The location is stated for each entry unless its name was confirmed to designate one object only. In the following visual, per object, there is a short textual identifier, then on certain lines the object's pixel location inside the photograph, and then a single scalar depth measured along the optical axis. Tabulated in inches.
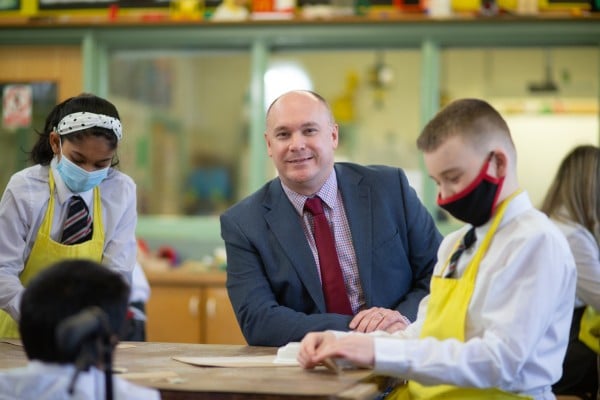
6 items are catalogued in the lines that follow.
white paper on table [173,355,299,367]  91.3
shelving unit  212.8
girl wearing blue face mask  111.9
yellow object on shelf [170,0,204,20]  220.5
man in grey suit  114.2
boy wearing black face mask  81.1
